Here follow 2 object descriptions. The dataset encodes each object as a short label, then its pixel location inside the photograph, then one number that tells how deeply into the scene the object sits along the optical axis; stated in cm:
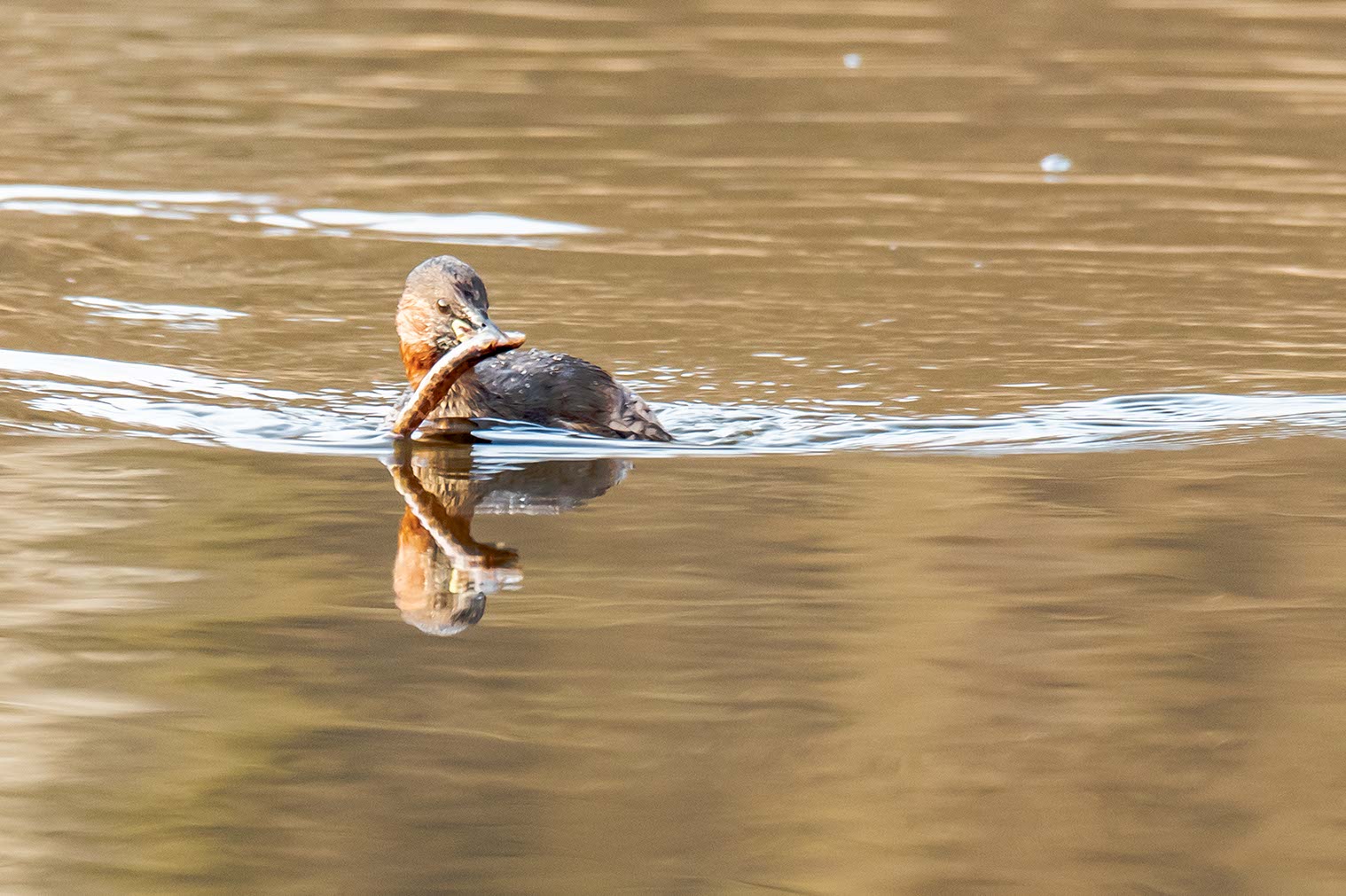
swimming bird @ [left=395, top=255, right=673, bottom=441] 1354
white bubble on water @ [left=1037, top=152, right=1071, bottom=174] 2400
